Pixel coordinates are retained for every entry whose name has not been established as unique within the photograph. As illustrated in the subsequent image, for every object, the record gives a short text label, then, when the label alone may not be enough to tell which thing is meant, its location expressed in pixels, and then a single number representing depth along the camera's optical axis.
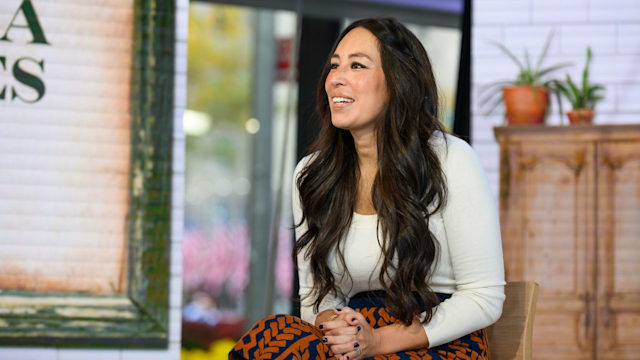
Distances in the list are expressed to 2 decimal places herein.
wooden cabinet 7.02
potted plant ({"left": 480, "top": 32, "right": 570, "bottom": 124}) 7.06
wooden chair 3.71
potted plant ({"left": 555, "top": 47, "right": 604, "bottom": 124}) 7.02
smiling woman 3.51
